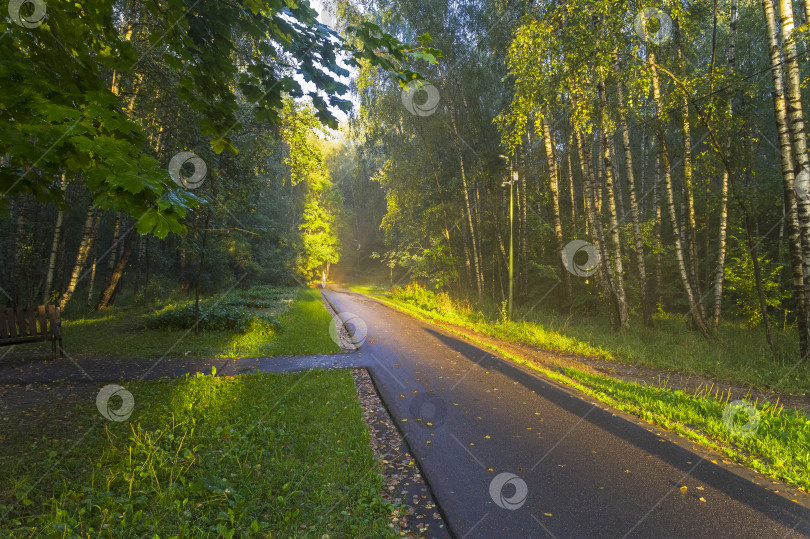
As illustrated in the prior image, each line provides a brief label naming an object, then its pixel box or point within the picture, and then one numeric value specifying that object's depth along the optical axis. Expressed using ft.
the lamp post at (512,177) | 44.31
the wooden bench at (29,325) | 21.30
